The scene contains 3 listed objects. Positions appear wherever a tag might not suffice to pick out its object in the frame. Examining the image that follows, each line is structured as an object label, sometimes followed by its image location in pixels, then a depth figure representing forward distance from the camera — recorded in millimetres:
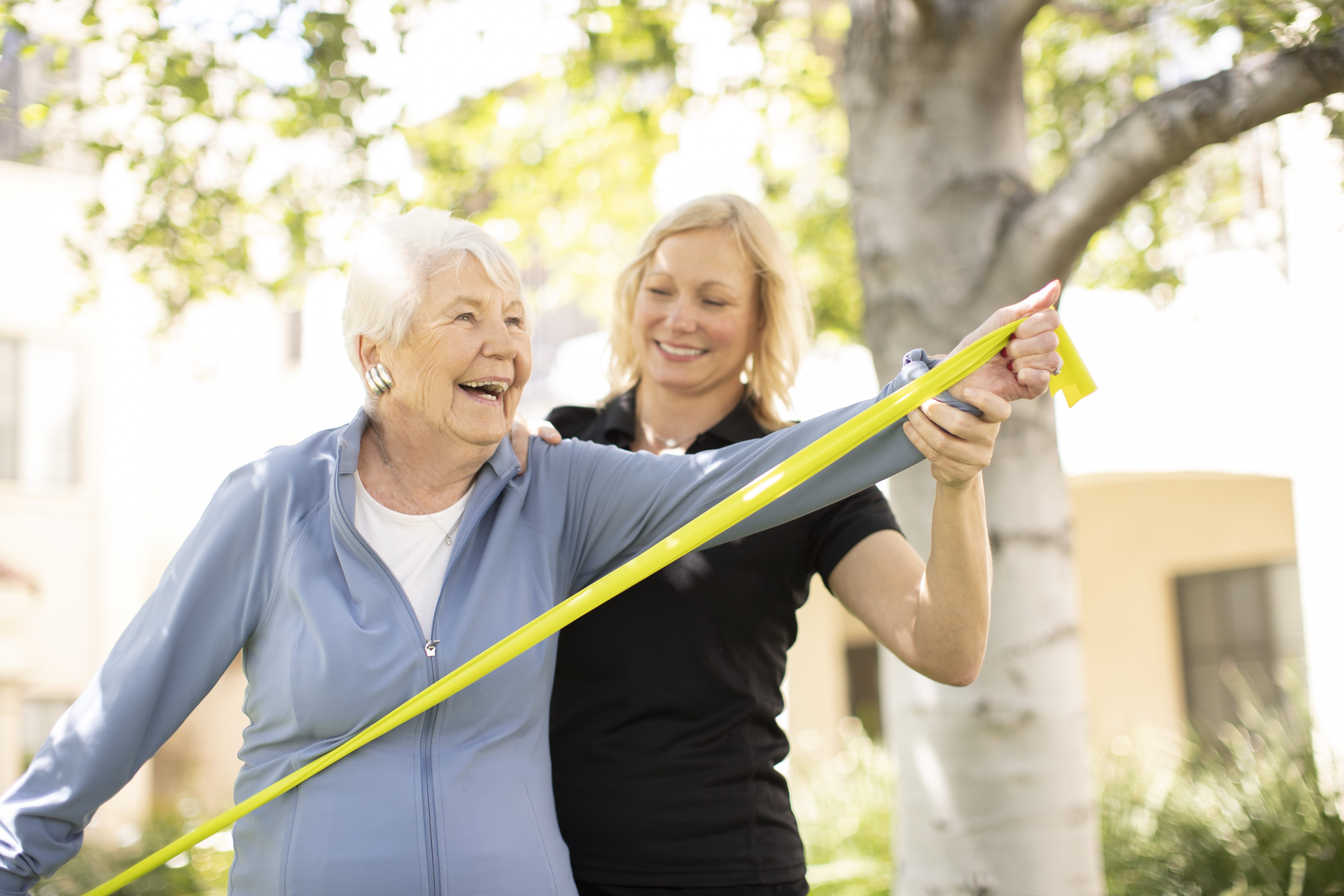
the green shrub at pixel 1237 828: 4824
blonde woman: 2002
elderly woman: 1871
